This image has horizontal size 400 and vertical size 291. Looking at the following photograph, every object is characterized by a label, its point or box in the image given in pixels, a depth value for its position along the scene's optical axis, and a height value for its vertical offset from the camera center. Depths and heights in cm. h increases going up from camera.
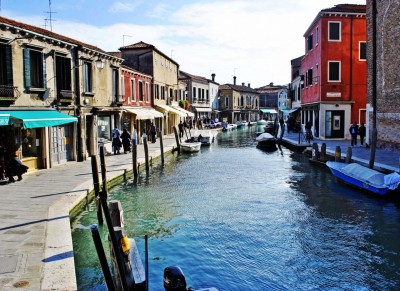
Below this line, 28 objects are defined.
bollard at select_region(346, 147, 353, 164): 1630 -147
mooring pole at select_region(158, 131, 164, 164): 2064 -155
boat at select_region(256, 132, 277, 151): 2872 -164
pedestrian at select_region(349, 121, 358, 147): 2245 -77
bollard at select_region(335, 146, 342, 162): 1739 -154
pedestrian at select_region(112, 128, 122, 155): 2108 -109
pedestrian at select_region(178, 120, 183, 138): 3206 -72
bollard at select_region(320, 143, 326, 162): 1977 -162
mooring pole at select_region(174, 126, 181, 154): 2541 -163
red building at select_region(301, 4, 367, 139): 2650 +306
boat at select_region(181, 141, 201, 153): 2539 -167
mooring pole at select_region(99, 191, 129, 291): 517 -168
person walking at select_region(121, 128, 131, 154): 2188 -102
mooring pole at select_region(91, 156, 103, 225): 985 -157
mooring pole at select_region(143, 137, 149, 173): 1776 -140
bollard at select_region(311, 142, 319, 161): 2018 -165
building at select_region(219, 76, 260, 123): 7012 +296
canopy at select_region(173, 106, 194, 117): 3908 +96
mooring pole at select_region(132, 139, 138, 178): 1581 -145
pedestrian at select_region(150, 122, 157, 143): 2816 -83
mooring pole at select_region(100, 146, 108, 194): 1127 -125
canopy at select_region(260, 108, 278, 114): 8038 +157
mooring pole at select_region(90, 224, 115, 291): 455 -151
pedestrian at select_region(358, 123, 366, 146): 2320 -86
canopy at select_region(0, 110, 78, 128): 1280 +16
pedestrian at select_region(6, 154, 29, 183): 1256 -143
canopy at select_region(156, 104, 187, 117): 3342 +91
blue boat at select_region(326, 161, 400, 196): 1238 -194
